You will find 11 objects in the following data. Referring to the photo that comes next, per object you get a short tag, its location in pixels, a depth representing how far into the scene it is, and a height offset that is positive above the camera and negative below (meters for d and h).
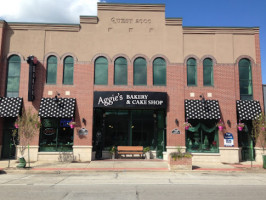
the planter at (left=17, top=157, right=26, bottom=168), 15.32 -1.87
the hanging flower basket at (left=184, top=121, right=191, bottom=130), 18.74 +0.63
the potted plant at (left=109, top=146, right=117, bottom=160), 19.36 -1.39
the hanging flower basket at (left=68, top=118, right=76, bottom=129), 18.53 +0.61
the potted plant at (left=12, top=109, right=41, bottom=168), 15.78 +0.37
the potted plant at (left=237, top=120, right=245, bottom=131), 18.69 +0.59
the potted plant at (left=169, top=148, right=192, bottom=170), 15.26 -1.65
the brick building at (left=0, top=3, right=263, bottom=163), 19.02 +3.77
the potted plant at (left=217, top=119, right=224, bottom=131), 18.83 +0.65
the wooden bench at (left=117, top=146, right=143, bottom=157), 19.33 -1.29
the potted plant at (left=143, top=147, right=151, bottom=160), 19.70 -1.49
